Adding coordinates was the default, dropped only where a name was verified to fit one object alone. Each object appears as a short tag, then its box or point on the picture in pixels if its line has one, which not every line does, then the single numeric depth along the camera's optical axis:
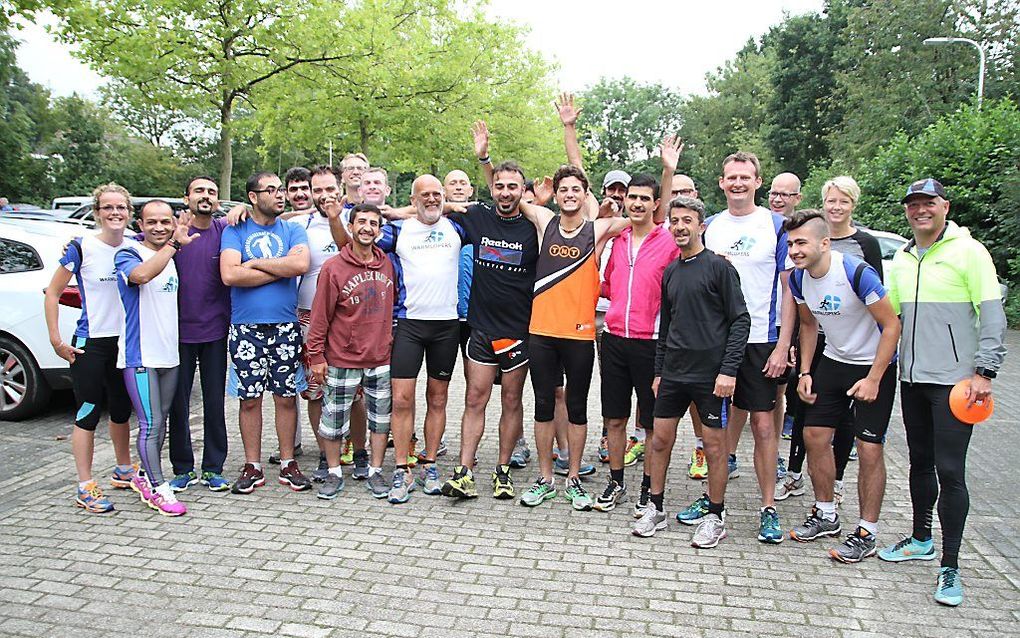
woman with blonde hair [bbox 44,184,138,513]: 5.14
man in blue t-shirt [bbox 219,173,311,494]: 5.38
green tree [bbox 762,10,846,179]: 40.47
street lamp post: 20.75
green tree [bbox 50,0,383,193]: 14.24
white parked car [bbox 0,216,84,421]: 7.04
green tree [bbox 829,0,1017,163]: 33.06
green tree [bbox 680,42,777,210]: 54.16
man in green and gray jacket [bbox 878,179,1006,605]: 4.07
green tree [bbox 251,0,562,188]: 17.56
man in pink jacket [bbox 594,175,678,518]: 5.11
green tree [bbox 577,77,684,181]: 79.38
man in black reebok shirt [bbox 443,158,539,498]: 5.45
